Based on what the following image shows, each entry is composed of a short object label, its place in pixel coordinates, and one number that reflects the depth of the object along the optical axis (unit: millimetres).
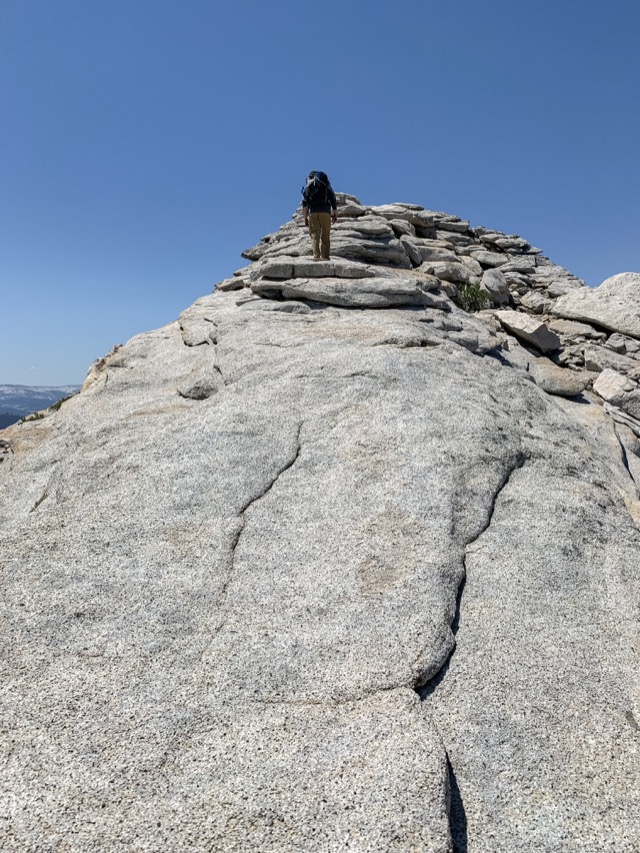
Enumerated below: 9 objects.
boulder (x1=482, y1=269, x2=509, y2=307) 28312
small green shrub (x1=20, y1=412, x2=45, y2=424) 16664
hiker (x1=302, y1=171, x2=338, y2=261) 20891
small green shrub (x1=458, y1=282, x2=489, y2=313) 25422
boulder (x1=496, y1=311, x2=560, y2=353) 21719
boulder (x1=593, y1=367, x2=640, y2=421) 17938
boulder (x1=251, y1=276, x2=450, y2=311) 18938
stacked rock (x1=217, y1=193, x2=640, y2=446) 19125
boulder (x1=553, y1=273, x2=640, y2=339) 23969
